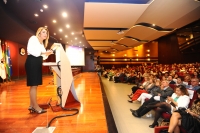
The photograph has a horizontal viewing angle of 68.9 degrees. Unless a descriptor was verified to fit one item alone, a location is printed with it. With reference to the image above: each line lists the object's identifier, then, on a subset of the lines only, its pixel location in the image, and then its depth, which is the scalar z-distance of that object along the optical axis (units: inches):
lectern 90.8
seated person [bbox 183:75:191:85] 183.6
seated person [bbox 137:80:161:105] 167.0
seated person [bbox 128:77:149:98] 216.4
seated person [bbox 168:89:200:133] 88.5
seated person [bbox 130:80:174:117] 143.9
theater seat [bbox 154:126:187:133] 91.7
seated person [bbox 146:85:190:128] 112.0
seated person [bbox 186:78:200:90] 155.8
